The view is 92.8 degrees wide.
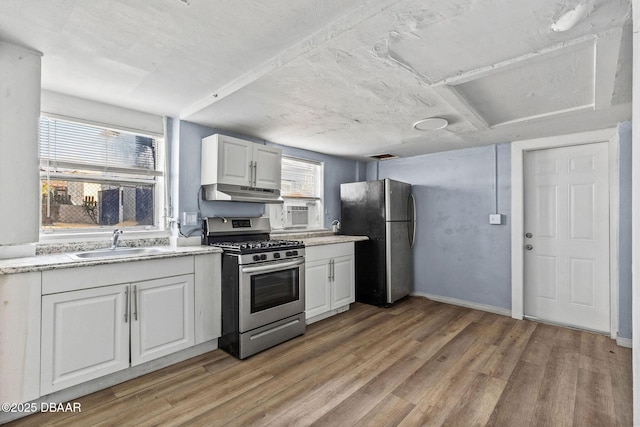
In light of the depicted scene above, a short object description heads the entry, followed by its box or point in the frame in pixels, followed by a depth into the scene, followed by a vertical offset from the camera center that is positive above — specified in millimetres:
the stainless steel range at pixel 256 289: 2568 -670
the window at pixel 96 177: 2465 +337
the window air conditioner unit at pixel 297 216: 4094 -8
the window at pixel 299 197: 4020 +263
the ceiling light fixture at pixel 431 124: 2889 +907
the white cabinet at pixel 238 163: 2961 +540
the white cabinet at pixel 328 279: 3328 -740
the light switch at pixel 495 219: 3773 -37
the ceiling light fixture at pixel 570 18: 1380 +934
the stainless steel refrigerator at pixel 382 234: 4016 -253
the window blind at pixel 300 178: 4102 +525
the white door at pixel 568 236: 3216 -219
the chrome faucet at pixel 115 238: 2561 -195
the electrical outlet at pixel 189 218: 2975 -29
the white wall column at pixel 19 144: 1829 +437
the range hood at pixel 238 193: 2986 +228
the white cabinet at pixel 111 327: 1890 -784
